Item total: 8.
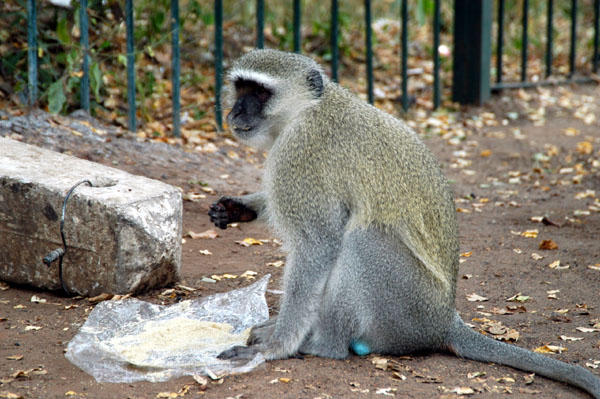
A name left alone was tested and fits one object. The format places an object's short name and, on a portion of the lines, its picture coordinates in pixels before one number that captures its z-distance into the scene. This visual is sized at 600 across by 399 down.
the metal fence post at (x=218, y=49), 16.84
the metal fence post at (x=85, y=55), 15.07
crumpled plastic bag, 8.02
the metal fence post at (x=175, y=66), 16.16
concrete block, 9.45
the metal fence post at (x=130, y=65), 15.48
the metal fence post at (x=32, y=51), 14.68
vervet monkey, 8.33
